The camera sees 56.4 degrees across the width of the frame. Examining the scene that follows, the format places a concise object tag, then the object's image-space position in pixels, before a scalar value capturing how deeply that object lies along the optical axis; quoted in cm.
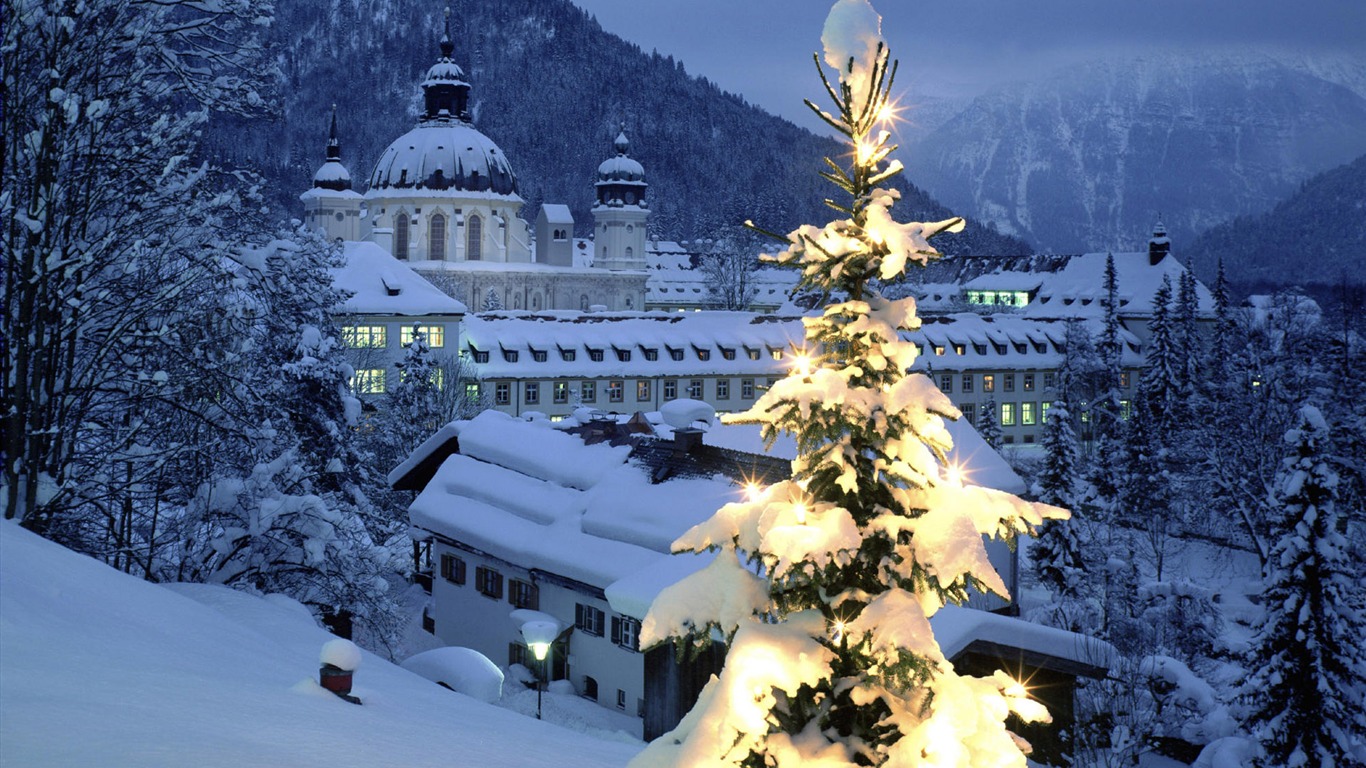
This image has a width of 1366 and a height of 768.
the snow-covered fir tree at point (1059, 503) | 3769
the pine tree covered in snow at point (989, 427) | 6384
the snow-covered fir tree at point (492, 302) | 10969
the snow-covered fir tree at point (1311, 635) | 2314
